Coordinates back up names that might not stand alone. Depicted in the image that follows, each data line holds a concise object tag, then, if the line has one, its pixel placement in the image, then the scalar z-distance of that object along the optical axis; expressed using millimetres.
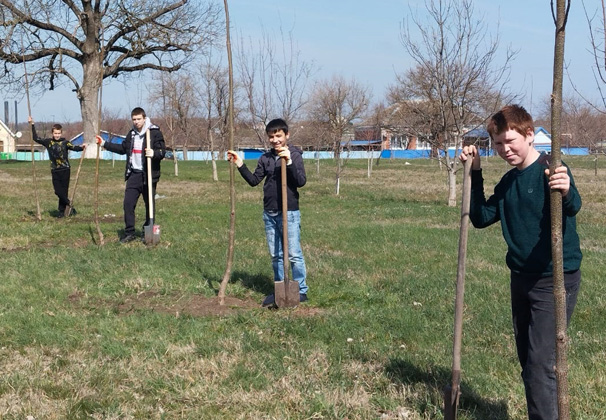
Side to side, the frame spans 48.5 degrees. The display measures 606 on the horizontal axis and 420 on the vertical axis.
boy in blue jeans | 6148
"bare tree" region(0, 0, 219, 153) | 29938
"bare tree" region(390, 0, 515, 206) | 17234
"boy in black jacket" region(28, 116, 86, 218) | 12625
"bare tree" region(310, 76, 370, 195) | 29588
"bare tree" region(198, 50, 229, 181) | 29172
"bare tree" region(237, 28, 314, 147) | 18580
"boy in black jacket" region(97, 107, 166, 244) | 9500
